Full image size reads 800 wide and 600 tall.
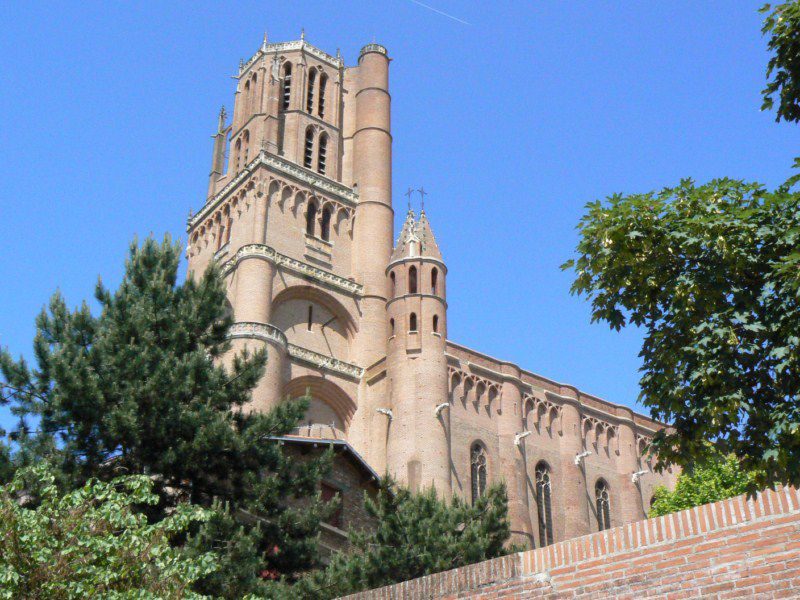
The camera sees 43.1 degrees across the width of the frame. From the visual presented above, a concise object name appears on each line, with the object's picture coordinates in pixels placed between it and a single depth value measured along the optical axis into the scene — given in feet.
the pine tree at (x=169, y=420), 55.11
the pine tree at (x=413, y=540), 62.34
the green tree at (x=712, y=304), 28.43
